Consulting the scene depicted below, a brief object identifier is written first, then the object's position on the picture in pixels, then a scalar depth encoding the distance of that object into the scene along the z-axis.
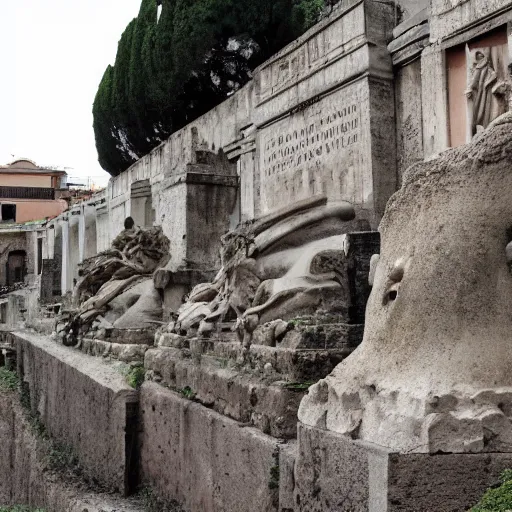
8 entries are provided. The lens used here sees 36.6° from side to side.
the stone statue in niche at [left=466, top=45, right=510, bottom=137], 5.21
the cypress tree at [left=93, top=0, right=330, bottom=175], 16.19
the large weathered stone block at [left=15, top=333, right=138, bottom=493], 5.51
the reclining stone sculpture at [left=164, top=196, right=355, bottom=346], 4.50
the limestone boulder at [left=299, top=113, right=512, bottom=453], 2.37
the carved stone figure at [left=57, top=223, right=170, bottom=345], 7.95
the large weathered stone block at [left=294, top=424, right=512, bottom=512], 2.31
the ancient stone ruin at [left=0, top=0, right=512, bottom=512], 2.51
